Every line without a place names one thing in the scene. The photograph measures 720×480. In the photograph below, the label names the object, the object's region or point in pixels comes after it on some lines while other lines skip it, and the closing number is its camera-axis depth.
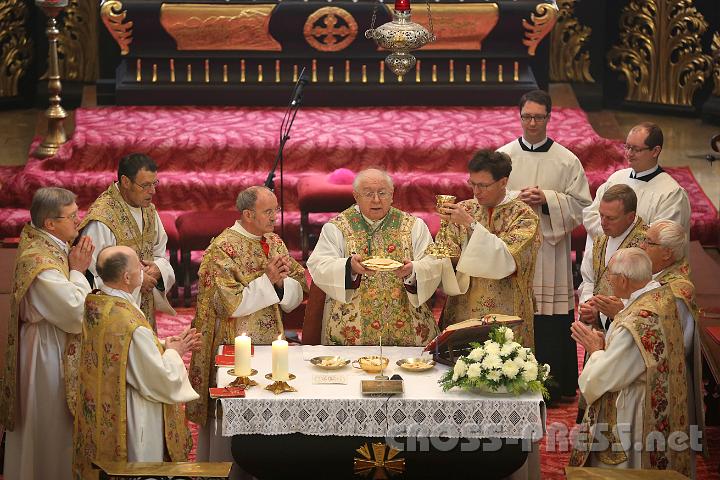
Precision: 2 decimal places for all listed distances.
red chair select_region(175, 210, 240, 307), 20.19
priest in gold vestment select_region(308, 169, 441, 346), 13.91
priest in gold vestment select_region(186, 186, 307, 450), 13.63
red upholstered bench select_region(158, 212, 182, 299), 20.42
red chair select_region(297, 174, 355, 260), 20.84
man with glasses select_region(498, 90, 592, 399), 15.96
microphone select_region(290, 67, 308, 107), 18.22
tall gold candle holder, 23.91
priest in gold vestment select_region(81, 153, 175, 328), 14.30
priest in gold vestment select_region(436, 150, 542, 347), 14.09
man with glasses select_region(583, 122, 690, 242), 15.02
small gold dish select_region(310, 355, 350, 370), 12.95
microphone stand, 18.33
